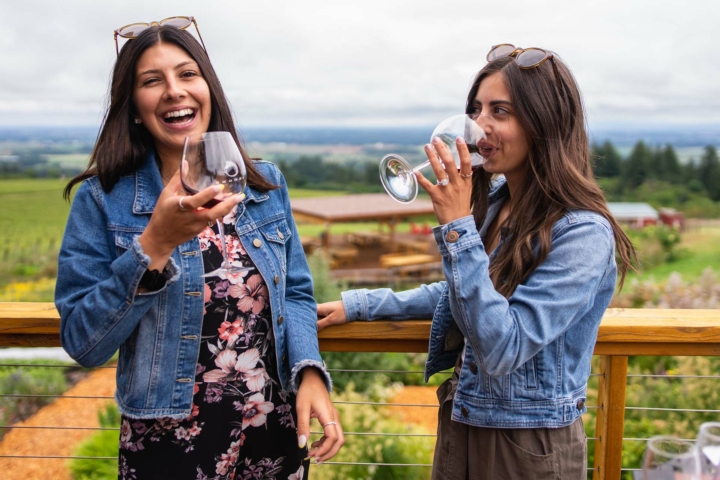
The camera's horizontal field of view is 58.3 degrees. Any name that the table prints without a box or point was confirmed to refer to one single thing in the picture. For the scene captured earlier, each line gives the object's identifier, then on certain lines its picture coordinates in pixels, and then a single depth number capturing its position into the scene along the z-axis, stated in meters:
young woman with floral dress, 1.47
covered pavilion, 25.11
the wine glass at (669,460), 1.25
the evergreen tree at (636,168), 28.84
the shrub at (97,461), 4.41
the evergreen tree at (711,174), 27.08
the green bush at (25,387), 6.81
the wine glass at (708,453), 1.25
